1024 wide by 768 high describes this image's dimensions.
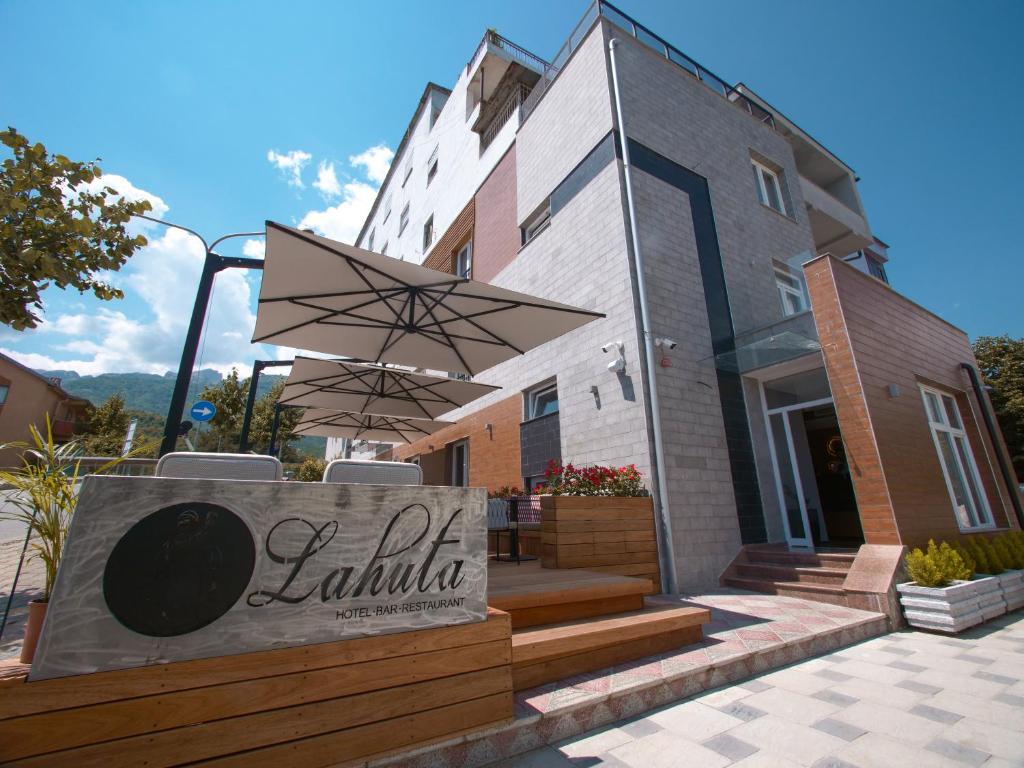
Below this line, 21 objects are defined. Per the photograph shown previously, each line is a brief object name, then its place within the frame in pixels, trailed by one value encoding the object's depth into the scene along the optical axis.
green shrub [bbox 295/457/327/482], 17.37
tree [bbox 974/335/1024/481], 16.73
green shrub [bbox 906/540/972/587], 4.33
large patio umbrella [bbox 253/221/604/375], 3.84
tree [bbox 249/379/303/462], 23.30
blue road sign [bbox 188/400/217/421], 8.46
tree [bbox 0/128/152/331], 3.93
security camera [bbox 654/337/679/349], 6.03
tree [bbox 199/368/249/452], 20.72
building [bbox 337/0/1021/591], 5.65
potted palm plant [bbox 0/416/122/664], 1.48
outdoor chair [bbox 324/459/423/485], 2.22
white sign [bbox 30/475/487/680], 1.46
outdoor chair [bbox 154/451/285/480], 1.87
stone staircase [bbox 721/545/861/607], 4.86
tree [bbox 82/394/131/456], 28.39
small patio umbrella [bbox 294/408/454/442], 8.67
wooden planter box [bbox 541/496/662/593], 4.63
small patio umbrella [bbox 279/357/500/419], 6.49
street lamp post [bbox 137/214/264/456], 4.77
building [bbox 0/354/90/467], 25.38
